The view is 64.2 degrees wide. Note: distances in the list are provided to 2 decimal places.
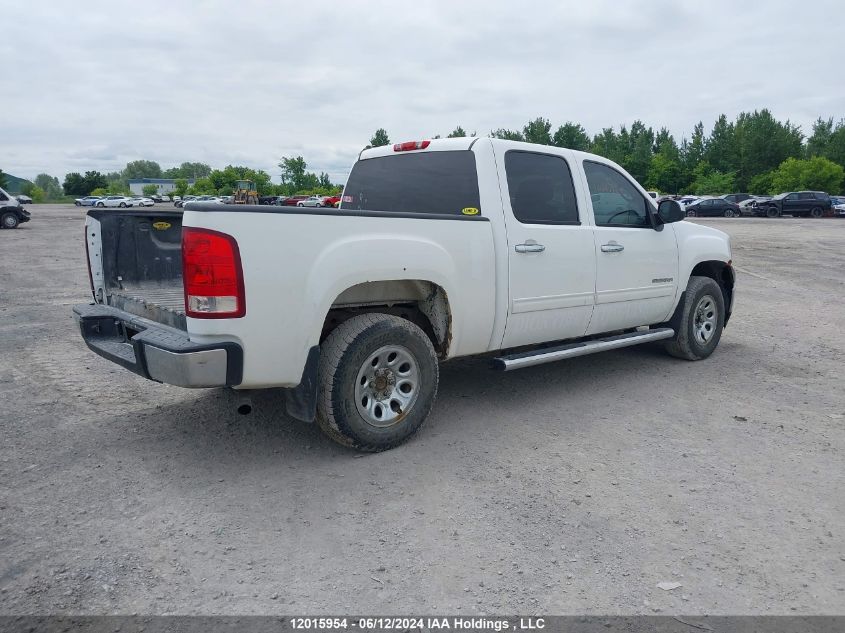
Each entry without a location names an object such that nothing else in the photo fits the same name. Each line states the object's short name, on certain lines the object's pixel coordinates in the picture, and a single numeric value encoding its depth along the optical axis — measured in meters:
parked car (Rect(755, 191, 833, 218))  41.03
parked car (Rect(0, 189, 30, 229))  25.48
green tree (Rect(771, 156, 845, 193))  59.59
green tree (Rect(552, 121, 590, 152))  79.31
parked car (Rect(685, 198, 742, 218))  43.38
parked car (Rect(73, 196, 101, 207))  74.34
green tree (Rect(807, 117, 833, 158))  69.81
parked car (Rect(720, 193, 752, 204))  48.33
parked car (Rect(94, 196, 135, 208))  67.73
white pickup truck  3.51
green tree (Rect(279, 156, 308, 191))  87.44
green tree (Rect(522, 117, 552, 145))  83.62
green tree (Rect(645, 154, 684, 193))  72.50
